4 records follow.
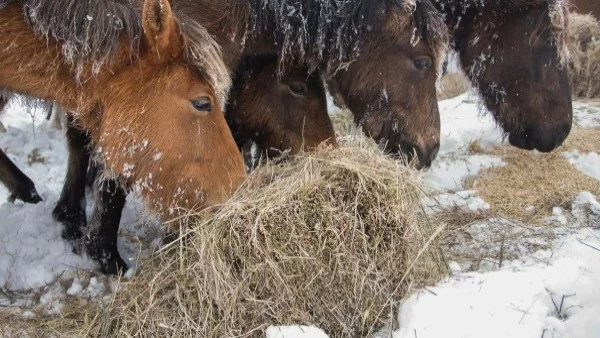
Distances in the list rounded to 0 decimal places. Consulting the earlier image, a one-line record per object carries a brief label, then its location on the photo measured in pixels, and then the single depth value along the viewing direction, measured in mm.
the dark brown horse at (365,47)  4305
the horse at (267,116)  4629
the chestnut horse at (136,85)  3348
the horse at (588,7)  9727
